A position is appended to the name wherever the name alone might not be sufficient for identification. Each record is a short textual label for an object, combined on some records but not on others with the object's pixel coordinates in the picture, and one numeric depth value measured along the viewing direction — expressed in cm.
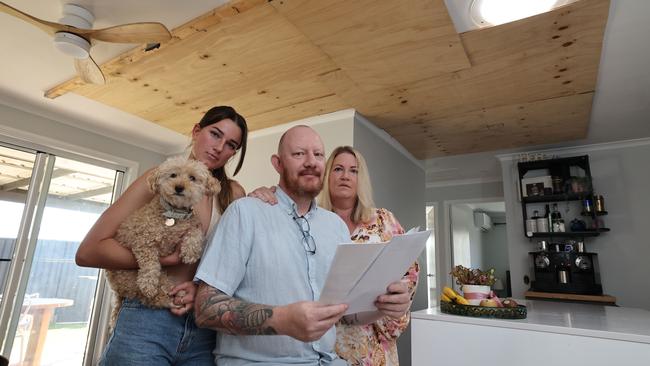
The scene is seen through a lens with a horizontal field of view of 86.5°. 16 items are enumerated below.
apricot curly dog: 109
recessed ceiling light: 168
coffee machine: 342
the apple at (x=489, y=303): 167
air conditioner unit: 682
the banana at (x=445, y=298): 182
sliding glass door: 313
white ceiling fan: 172
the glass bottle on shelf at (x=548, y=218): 360
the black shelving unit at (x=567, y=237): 344
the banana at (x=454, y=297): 176
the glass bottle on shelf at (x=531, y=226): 368
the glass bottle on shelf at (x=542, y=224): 363
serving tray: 160
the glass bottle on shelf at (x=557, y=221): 355
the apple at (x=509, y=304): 167
